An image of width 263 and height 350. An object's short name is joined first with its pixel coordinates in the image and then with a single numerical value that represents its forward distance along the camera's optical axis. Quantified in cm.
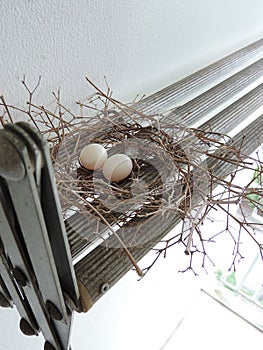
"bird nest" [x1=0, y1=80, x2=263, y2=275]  33
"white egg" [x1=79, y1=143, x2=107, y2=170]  37
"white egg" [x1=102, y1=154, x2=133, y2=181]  36
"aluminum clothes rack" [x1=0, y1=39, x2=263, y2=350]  18
